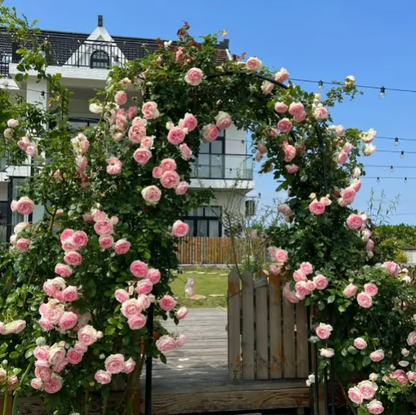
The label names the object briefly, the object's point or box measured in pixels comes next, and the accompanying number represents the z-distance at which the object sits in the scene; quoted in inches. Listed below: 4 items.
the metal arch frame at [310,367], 119.3
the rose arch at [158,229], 107.7
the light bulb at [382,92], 422.4
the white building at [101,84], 682.8
